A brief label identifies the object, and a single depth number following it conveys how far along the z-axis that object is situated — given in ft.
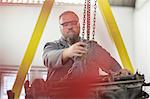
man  7.74
